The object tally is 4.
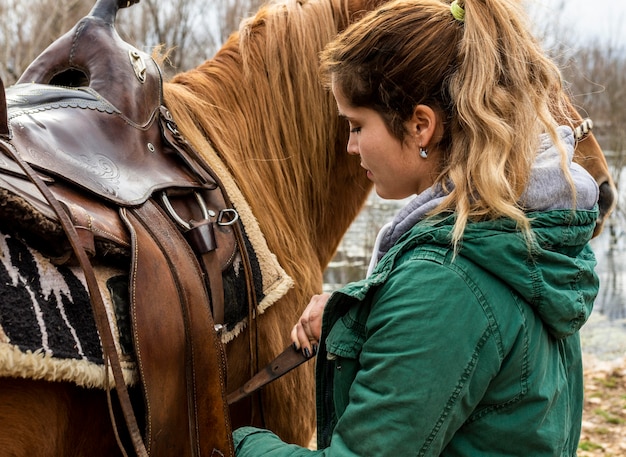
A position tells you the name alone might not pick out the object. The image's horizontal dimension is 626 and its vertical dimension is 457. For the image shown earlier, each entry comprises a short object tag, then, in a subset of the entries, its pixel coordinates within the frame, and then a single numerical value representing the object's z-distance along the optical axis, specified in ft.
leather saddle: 3.63
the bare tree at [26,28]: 20.79
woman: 2.93
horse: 5.32
